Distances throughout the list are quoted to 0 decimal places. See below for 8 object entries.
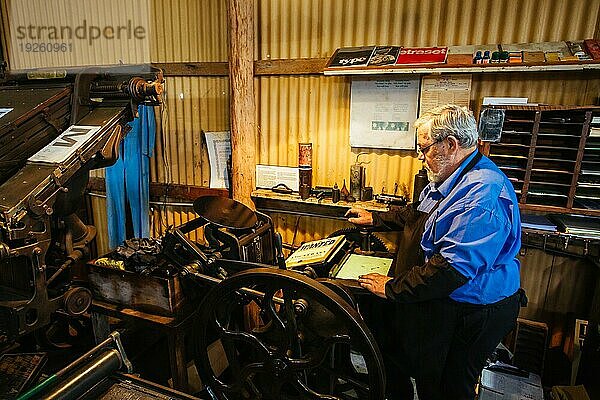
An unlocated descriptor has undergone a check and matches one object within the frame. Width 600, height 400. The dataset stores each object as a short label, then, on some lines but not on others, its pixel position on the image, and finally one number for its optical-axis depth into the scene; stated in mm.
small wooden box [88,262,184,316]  2104
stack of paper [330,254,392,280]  1978
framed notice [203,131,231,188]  3359
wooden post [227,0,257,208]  2820
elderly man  1576
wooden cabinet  2084
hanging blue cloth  3461
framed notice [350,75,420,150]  2691
